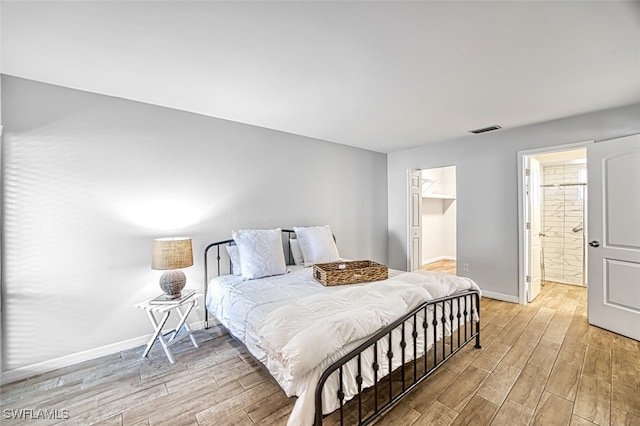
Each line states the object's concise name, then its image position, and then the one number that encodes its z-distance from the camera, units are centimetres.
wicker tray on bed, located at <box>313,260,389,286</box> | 259
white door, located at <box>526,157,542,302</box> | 387
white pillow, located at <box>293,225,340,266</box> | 356
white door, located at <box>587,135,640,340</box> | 280
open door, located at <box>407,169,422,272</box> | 521
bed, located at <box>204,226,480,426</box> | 143
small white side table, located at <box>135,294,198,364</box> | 246
